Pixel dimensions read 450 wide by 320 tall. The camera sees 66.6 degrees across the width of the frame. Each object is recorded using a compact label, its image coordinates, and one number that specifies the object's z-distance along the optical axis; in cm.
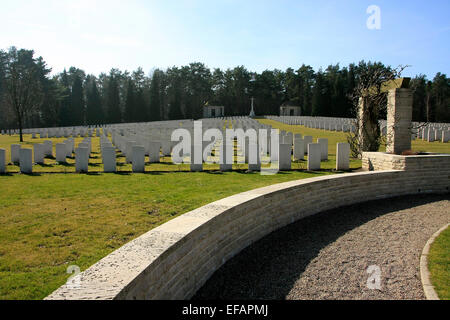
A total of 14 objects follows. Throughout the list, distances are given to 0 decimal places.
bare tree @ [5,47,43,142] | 2847
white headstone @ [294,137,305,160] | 1245
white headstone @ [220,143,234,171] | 1009
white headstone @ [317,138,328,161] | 1232
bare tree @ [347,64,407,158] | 1115
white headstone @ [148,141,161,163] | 1186
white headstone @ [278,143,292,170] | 1017
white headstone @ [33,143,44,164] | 1174
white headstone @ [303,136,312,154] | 1348
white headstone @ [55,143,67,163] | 1216
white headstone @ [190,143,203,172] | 1008
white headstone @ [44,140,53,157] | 1381
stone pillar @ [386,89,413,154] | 977
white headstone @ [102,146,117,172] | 991
